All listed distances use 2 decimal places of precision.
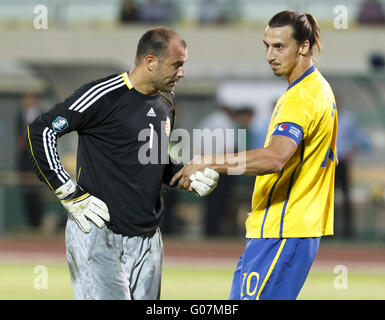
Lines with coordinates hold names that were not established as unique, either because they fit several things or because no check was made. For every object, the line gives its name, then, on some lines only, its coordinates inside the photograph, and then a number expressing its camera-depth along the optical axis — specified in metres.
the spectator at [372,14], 19.97
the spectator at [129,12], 20.19
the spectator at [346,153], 14.01
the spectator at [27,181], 15.38
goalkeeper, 4.85
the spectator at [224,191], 14.60
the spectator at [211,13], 20.23
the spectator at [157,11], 19.91
